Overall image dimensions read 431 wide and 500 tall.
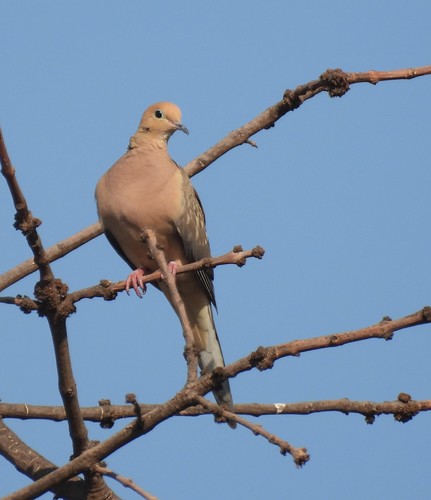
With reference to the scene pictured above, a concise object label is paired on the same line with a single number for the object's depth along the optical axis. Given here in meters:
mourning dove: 9.98
